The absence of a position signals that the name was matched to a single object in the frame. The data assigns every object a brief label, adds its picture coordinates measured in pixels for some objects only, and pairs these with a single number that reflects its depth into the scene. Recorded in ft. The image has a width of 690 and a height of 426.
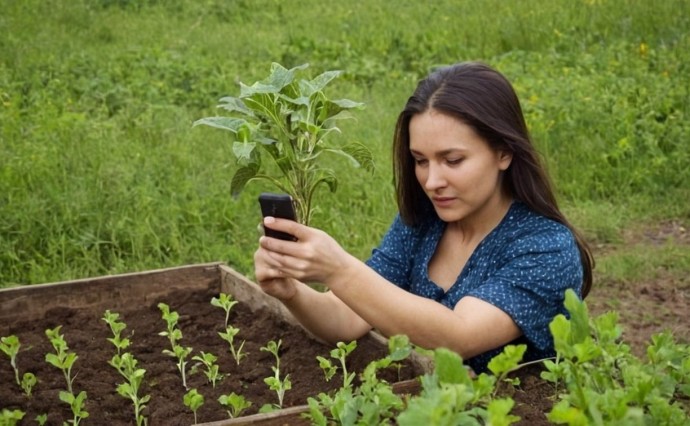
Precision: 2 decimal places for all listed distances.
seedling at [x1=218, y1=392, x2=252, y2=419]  7.66
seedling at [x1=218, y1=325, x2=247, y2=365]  9.50
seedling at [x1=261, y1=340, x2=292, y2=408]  8.02
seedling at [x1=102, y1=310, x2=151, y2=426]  8.10
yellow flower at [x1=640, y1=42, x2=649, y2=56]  27.30
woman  8.36
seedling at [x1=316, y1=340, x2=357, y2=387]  8.16
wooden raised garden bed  8.52
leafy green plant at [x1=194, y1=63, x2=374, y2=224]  8.32
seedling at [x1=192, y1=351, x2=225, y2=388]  8.84
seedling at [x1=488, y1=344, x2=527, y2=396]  5.49
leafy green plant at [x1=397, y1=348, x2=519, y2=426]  4.82
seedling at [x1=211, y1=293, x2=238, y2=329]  10.27
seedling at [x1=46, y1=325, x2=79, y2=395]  8.58
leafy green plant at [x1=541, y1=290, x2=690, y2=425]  5.24
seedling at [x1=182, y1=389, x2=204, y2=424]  7.64
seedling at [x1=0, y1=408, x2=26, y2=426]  7.28
